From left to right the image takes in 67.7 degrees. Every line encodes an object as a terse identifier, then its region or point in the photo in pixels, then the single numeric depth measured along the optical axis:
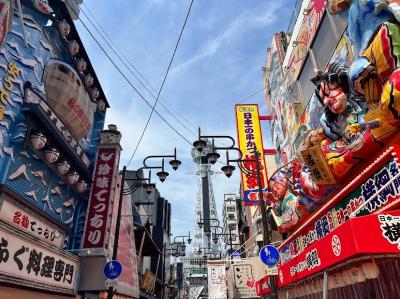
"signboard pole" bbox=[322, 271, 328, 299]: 5.16
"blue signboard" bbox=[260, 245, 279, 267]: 9.28
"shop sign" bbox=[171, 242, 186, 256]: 45.70
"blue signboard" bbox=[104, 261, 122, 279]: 12.04
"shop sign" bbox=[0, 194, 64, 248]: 9.25
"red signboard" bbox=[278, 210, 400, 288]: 4.46
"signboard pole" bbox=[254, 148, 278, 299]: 8.94
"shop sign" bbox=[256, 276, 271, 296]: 12.18
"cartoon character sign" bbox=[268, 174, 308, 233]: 11.04
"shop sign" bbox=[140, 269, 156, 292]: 26.32
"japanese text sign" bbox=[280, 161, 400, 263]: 5.64
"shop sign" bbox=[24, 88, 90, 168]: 10.59
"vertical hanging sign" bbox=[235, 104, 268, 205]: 16.95
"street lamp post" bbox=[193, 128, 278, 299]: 12.11
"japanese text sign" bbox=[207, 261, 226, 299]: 19.64
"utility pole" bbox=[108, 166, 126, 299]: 12.66
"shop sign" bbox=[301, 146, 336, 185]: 8.12
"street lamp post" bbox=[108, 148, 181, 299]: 13.59
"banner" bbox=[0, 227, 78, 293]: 8.70
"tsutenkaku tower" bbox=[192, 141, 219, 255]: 131.38
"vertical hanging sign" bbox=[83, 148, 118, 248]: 13.90
